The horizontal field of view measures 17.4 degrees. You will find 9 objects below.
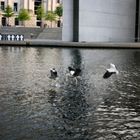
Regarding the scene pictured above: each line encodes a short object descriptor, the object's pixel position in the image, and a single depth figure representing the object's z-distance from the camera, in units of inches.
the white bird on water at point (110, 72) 619.8
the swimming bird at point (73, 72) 614.9
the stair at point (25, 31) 2955.0
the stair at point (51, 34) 2746.1
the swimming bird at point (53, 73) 586.0
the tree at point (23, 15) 3892.7
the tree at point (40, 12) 4084.6
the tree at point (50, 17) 4114.2
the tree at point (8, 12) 3934.5
